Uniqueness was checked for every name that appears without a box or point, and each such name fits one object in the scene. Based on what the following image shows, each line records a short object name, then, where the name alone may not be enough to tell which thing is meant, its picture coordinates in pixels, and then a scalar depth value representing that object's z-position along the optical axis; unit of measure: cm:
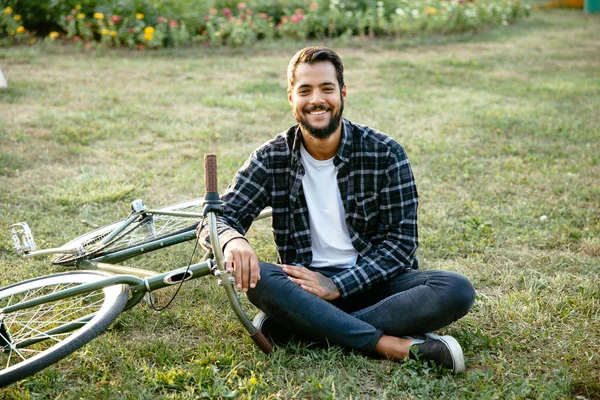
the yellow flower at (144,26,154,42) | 1024
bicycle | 258
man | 293
